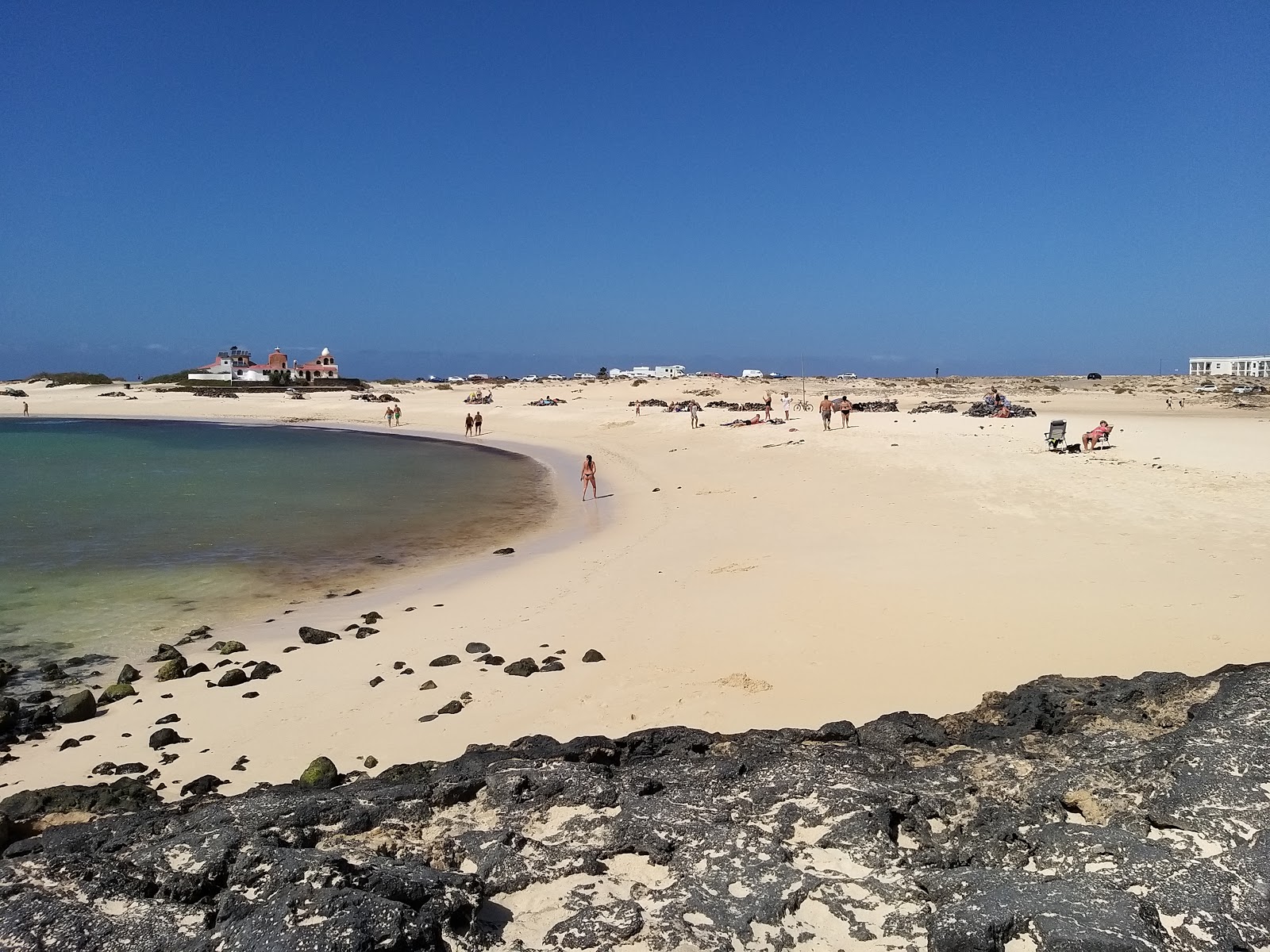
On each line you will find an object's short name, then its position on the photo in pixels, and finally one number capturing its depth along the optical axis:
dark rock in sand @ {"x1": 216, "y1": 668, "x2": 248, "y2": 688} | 8.27
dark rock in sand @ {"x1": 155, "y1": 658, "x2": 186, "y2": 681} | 8.59
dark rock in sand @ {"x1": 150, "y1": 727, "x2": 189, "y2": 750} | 6.86
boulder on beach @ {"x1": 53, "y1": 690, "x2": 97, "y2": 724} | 7.57
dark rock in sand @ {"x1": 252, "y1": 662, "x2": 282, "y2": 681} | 8.48
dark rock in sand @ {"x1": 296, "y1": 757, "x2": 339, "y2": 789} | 5.63
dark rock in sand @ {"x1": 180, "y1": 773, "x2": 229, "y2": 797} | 5.86
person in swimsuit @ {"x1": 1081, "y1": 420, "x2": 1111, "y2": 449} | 21.83
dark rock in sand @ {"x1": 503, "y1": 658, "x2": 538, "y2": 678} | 8.15
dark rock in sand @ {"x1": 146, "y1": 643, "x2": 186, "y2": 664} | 9.16
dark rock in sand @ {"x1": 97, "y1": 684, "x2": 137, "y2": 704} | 8.05
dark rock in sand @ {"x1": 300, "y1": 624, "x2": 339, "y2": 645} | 9.74
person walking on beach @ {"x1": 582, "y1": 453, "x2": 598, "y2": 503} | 21.30
